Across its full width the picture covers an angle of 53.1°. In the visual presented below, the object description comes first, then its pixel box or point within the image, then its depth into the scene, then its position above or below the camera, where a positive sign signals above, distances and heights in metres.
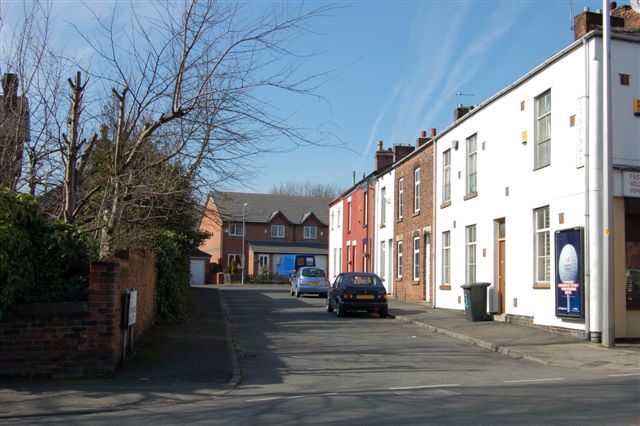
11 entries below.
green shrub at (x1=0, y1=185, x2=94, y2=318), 9.20 +0.06
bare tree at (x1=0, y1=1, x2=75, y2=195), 11.71 +2.04
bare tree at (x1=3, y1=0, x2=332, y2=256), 11.20 +1.96
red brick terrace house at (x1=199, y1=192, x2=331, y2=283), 63.81 +2.98
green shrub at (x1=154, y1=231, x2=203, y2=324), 16.78 -0.47
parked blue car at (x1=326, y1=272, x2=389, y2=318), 21.39 -1.10
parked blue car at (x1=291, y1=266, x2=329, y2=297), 33.22 -0.92
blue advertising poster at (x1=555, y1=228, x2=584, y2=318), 14.15 -0.16
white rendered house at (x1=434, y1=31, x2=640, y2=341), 14.04 +1.89
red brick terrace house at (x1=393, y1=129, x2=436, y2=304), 25.38 +1.66
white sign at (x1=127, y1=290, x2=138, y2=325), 10.71 -0.77
